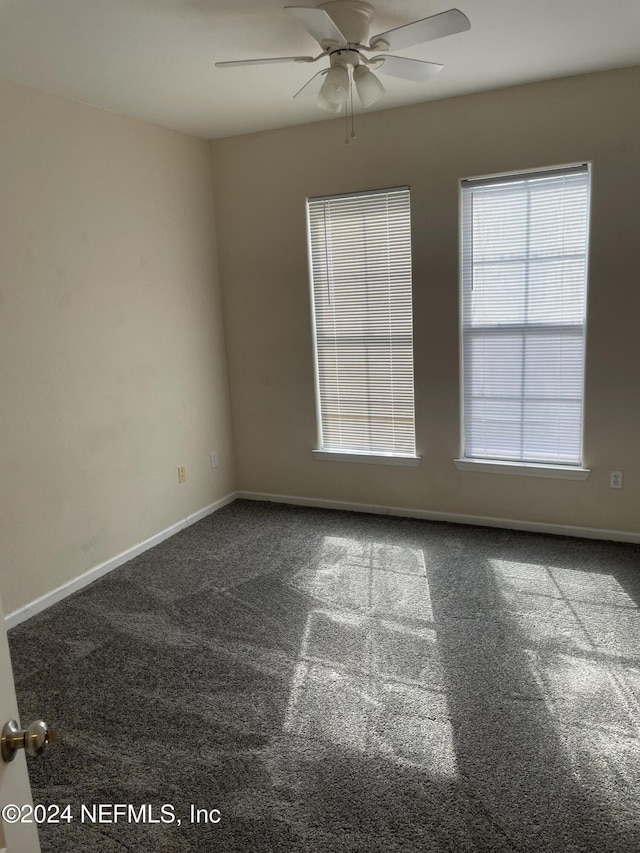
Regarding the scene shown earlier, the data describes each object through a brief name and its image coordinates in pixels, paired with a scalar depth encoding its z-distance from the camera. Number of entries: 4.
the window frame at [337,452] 4.05
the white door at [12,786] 0.86
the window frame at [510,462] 3.42
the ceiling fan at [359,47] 2.13
